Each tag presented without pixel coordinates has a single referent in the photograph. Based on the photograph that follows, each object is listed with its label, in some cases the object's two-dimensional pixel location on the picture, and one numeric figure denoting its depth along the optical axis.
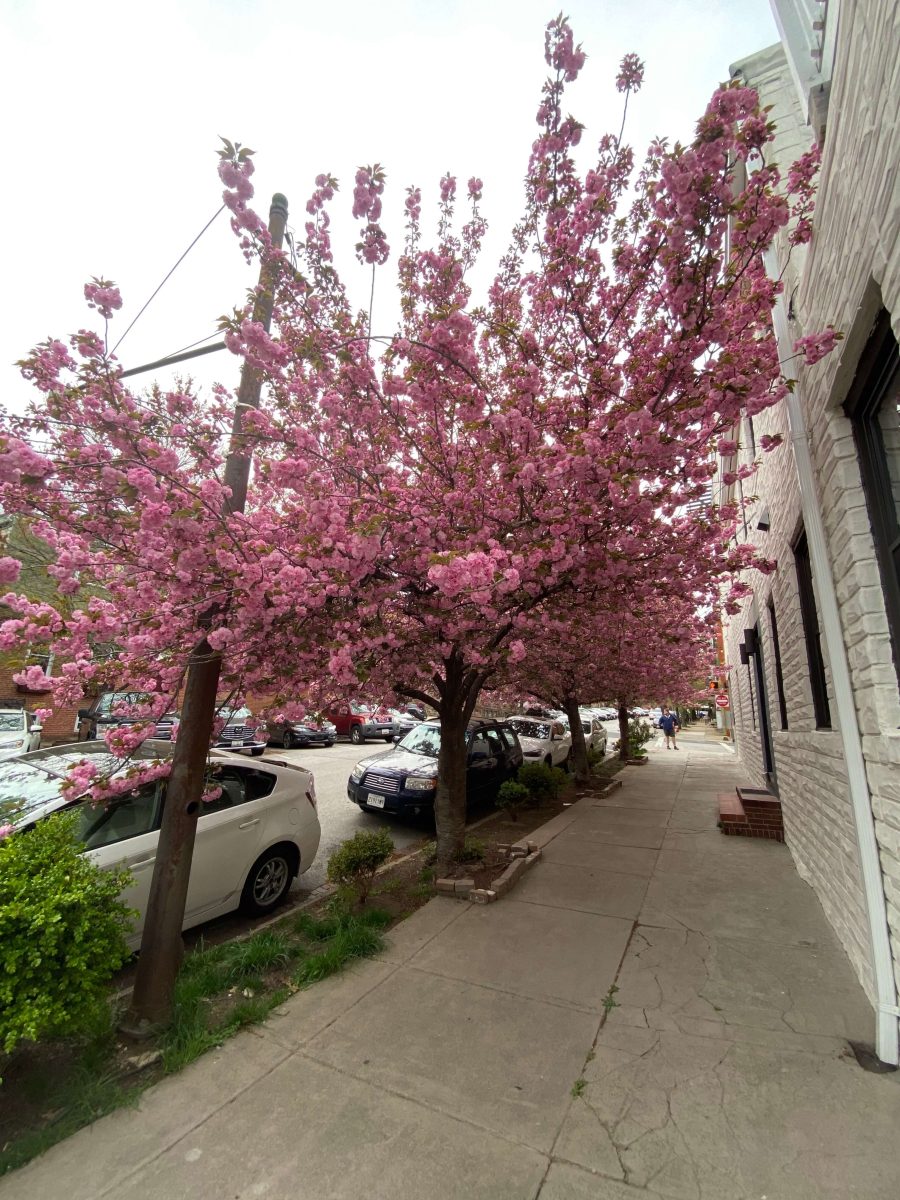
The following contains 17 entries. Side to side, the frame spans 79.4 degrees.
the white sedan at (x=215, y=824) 3.98
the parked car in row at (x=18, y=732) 9.97
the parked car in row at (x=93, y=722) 8.01
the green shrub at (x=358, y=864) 4.94
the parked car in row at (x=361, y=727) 20.97
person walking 24.88
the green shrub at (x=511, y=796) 8.43
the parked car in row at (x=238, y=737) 16.14
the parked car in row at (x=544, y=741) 13.59
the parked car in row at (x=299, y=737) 17.86
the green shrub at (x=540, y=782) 9.36
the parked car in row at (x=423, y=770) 8.23
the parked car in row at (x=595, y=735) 17.11
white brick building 2.46
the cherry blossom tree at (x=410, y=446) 3.23
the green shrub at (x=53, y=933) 2.45
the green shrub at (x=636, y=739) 18.42
